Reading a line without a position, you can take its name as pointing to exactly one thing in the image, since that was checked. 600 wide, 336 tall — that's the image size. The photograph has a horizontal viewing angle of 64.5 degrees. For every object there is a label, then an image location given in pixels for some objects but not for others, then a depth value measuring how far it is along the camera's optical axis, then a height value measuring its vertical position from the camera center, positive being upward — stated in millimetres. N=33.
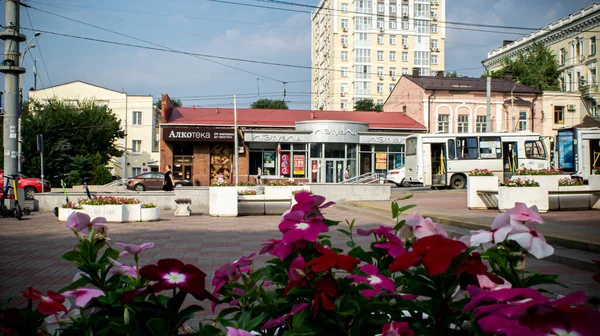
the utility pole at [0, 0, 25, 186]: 14883 +3150
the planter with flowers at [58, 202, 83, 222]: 14008 -982
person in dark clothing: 20734 -288
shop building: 37688 +2390
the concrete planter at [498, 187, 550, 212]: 12438 -536
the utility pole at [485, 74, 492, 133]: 31850 +4717
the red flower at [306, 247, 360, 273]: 1188 -222
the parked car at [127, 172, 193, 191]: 32344 -373
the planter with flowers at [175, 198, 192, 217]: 16484 -1029
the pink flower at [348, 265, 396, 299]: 1310 -309
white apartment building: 76562 +21356
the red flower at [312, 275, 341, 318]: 1177 -300
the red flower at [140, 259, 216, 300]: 1294 -280
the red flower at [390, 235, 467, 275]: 1166 -202
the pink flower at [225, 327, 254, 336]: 1171 -386
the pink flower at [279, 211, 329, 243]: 1362 -152
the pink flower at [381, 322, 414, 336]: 1039 -345
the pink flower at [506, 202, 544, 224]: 1396 -114
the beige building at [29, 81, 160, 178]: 55969 +7128
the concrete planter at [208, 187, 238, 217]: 15562 -811
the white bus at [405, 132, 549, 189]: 28453 +1292
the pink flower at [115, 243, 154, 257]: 1509 -234
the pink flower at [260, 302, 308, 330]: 1234 -385
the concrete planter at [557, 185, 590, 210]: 13594 -702
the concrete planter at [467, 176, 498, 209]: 14266 -371
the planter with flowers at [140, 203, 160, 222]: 14320 -1099
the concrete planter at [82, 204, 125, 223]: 13680 -1007
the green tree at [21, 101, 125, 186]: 38031 +3459
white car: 34406 -81
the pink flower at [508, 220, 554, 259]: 1346 -185
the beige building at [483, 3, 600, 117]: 57438 +16271
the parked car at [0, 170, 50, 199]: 28109 -487
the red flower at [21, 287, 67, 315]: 1309 -356
